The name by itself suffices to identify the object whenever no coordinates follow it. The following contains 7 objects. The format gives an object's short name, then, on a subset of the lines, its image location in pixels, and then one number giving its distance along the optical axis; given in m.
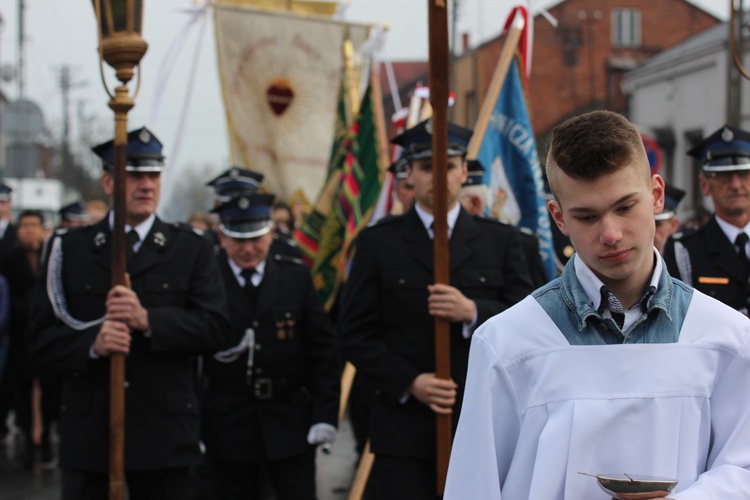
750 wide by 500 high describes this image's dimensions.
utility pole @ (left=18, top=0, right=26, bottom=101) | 35.38
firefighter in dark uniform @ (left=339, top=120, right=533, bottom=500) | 5.17
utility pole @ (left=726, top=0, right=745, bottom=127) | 16.97
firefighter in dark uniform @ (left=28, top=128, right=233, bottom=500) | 5.28
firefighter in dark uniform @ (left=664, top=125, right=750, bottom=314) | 5.72
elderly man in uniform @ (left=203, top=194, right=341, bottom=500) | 6.14
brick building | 40.81
